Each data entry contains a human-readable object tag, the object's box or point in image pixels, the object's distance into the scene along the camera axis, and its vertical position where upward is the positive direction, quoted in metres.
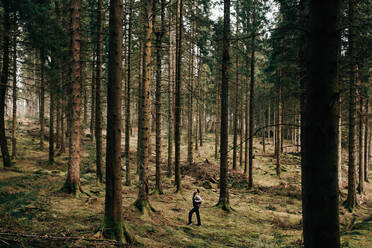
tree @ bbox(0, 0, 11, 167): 13.85 +1.87
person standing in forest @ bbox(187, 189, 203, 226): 10.45 -3.83
